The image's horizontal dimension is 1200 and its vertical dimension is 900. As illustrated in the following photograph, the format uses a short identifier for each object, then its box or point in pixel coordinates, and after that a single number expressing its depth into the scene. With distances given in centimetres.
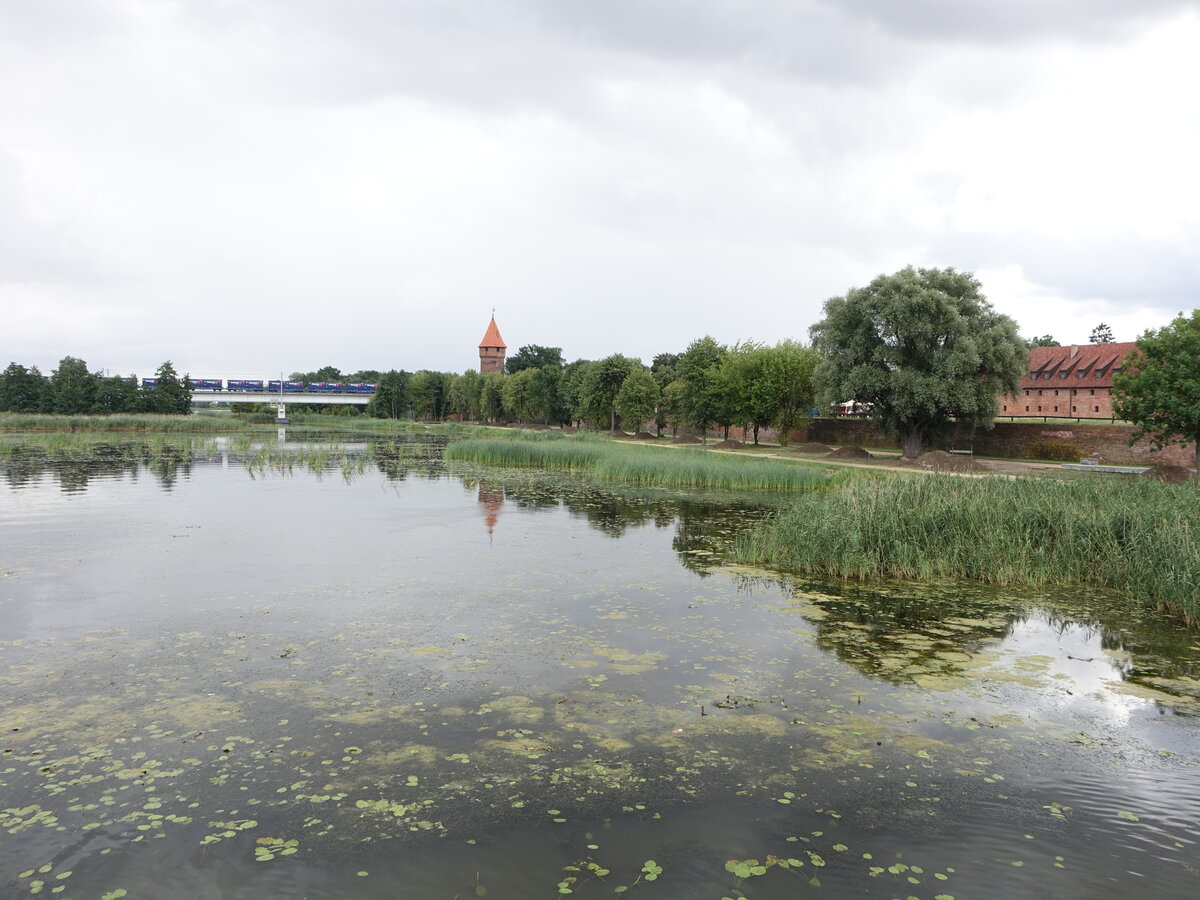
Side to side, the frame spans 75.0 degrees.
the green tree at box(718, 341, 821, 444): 4597
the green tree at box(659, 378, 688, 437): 5650
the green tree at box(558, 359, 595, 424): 6844
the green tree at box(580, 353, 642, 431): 6412
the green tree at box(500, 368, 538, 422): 8369
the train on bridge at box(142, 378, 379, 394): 12486
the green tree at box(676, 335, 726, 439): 5116
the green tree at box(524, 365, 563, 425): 7900
